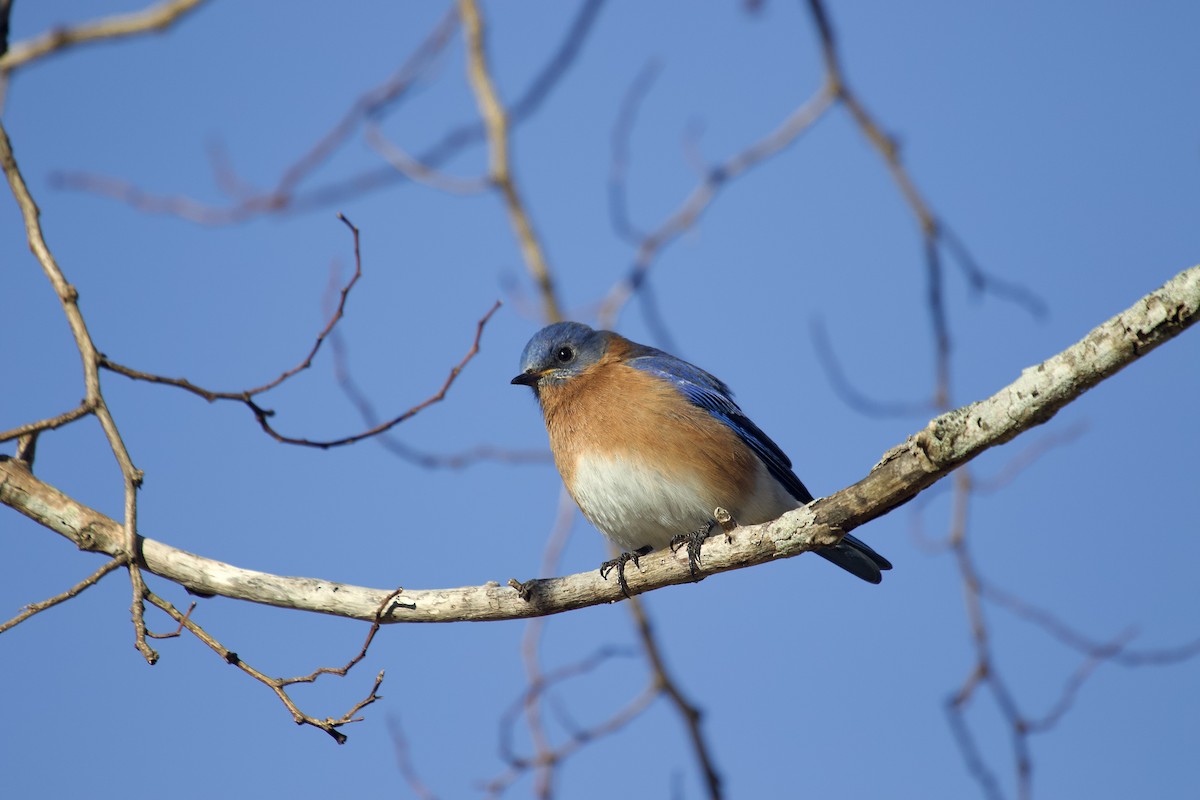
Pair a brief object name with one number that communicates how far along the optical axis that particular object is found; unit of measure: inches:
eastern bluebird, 452.1
